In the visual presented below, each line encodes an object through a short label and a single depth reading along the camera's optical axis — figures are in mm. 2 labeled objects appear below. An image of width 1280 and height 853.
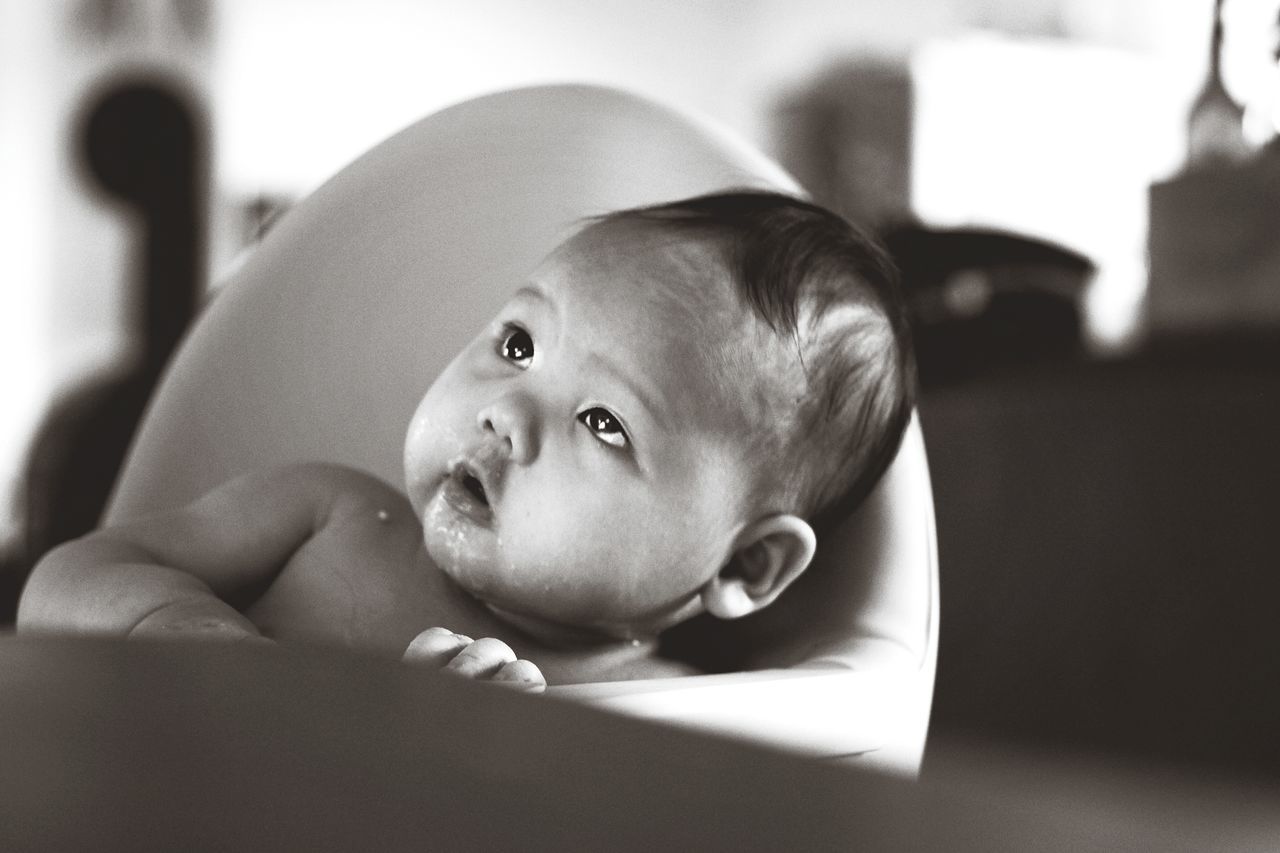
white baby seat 841
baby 775
